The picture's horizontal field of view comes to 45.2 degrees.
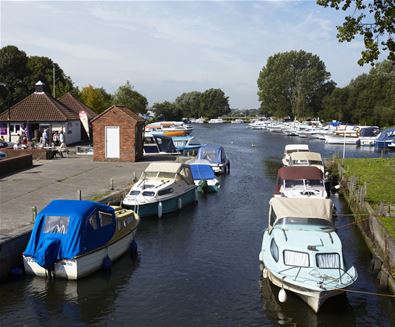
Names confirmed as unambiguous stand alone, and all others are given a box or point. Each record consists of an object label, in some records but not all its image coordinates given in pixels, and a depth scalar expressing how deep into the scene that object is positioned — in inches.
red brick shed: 1518.2
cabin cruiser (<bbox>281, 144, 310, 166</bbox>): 1714.3
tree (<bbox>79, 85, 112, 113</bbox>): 3036.4
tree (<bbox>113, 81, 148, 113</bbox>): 3580.2
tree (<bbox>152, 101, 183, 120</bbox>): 6393.7
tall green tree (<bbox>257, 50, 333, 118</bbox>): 5767.7
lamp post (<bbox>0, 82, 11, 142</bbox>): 1863.9
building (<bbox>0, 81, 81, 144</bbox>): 1872.5
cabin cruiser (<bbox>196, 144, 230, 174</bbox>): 1620.3
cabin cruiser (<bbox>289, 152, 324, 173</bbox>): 1380.4
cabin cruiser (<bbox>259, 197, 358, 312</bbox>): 560.3
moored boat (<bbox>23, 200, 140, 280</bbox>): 632.4
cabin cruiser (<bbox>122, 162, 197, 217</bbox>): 975.6
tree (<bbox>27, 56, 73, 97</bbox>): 3141.5
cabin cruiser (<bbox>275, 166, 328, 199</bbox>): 1000.9
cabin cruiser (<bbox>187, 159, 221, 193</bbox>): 1320.1
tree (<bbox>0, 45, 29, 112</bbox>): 2977.4
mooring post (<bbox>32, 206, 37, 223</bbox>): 751.7
